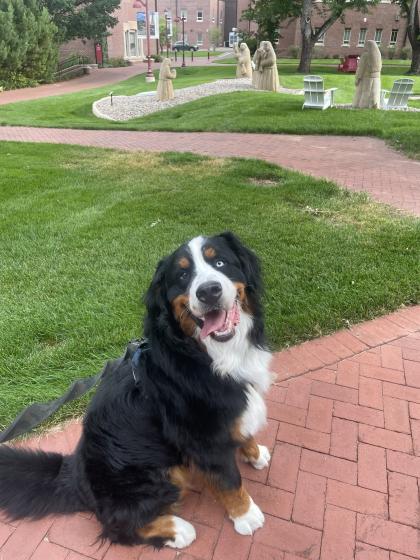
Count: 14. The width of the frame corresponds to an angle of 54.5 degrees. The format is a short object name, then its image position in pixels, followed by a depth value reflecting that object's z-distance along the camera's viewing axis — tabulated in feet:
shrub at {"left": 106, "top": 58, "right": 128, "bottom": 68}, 144.15
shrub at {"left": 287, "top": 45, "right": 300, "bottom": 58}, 161.89
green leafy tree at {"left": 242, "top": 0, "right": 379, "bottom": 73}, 94.84
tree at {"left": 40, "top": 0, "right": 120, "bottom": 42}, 110.63
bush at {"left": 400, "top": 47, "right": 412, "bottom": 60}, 159.43
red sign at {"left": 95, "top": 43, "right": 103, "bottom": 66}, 134.41
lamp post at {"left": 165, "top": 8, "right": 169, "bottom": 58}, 195.42
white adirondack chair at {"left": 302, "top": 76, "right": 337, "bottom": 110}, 45.43
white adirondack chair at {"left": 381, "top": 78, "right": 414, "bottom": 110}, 47.37
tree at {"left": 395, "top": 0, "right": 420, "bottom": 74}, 101.86
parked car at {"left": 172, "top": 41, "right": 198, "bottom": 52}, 206.98
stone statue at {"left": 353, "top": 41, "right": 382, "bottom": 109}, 45.68
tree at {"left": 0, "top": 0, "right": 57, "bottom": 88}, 85.81
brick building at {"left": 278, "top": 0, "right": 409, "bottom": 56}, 160.35
